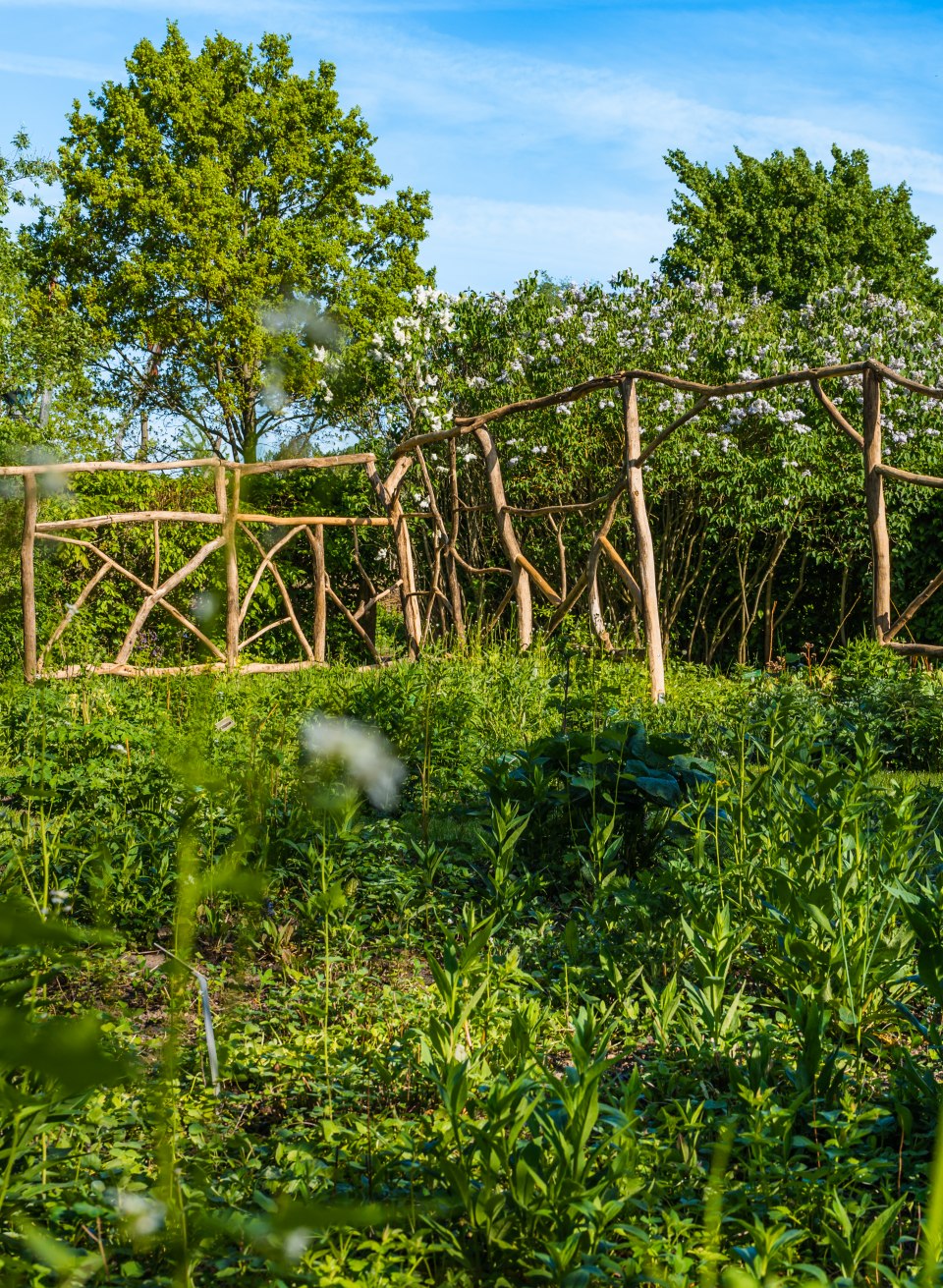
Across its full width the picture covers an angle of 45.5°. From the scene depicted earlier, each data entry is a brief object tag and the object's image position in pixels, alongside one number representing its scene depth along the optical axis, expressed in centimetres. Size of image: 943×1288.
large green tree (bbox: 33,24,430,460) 2253
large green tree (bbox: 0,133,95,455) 1927
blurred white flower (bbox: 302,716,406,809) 348
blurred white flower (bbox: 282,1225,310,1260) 123
